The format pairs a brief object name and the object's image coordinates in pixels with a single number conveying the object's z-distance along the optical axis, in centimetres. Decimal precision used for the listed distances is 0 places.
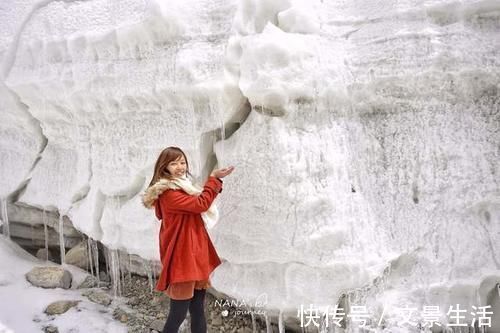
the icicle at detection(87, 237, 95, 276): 332
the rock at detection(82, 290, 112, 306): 298
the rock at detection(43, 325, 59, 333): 261
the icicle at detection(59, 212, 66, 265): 335
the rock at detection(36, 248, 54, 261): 356
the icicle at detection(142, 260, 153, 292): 307
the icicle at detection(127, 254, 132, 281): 323
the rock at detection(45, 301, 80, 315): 276
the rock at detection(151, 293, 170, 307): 297
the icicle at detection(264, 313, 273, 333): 249
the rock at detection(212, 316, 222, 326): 272
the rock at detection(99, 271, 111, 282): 330
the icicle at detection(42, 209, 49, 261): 355
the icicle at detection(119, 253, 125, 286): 322
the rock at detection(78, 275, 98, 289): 317
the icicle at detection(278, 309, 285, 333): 240
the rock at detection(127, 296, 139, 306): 302
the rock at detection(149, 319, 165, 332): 276
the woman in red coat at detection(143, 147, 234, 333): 202
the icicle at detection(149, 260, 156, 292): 304
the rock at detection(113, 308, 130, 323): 282
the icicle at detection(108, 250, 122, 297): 312
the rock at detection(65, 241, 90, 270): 337
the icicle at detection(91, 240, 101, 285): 326
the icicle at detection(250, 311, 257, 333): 258
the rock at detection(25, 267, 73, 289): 303
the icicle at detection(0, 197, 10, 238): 365
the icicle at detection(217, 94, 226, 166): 262
